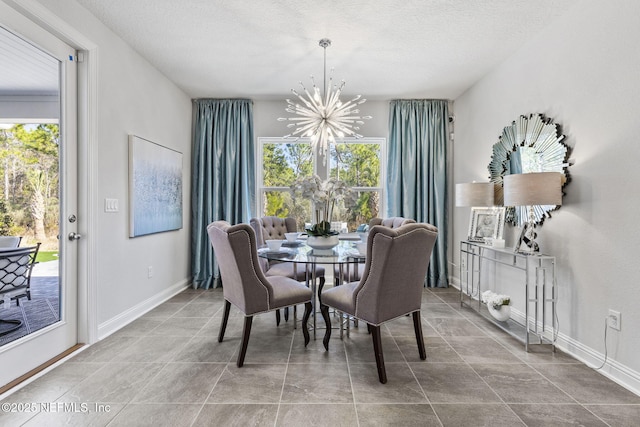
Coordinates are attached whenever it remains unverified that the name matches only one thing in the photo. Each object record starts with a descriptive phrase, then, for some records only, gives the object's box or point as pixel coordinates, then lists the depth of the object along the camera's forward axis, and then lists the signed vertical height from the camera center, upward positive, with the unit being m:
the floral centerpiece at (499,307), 2.74 -0.87
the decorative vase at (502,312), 2.77 -0.93
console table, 2.37 -0.73
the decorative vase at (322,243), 2.46 -0.28
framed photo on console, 3.09 -0.16
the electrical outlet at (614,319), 1.96 -0.70
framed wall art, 2.98 +0.20
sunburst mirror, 2.45 +0.49
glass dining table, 2.14 -0.35
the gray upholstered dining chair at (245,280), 2.05 -0.51
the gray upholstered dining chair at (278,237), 2.95 -0.35
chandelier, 2.74 +0.82
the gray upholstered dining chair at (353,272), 2.88 -0.61
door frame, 2.39 +0.13
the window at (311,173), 4.46 +0.49
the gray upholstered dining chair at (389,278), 1.88 -0.45
